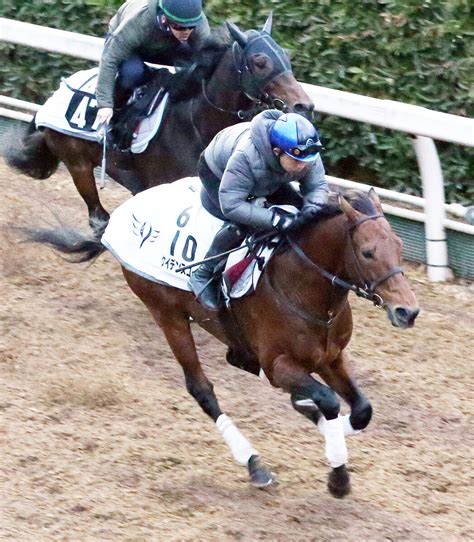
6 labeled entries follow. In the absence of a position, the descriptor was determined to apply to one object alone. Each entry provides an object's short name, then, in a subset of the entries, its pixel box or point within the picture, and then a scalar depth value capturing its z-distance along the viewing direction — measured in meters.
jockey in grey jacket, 10.87
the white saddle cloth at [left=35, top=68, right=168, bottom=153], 16.45
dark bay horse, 14.13
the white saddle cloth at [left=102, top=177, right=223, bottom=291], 12.34
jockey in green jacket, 14.36
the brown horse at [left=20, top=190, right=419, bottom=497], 10.41
